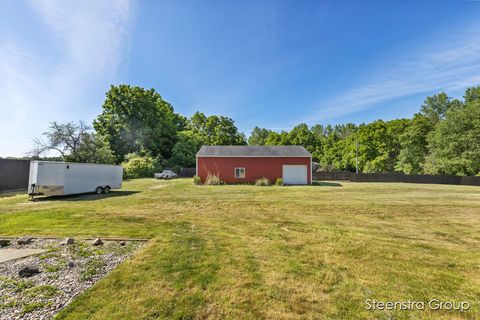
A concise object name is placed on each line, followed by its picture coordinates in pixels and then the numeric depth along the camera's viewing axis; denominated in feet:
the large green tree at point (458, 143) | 82.64
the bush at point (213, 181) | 65.00
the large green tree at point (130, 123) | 106.42
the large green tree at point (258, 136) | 216.10
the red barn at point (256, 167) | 68.54
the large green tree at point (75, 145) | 73.56
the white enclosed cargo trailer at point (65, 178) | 34.83
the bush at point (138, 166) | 92.10
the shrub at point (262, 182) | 63.98
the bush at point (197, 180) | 65.87
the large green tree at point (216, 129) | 151.23
